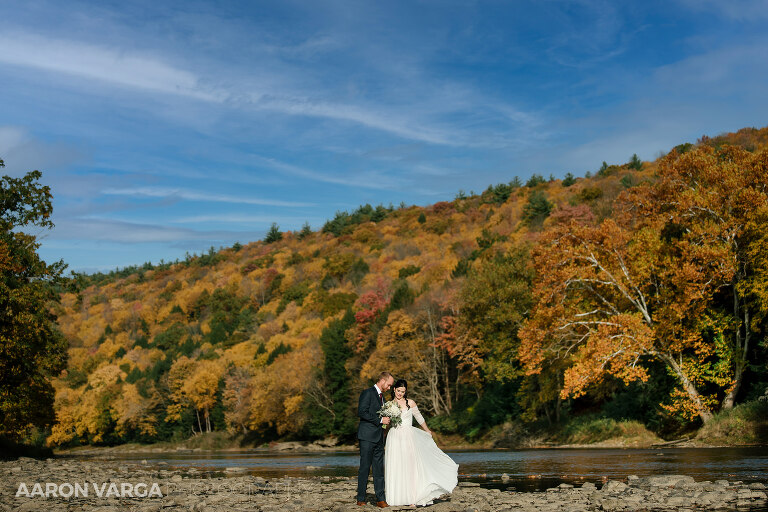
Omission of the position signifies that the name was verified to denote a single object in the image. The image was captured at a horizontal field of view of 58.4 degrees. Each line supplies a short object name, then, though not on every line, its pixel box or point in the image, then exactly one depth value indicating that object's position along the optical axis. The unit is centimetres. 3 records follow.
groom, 1327
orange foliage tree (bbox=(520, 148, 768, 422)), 2809
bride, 1306
